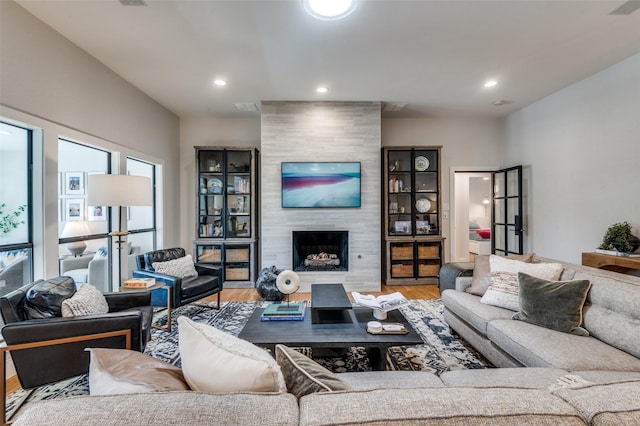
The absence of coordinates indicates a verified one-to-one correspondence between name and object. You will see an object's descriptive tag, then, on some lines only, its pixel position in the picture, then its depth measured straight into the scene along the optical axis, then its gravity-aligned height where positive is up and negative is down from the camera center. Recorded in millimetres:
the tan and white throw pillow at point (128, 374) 807 -510
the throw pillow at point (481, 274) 2519 -577
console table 2721 -519
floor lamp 2510 +198
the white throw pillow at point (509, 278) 2188 -543
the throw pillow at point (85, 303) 1908 -658
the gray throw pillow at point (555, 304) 1824 -628
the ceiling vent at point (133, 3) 2158 +1629
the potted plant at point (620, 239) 2869 -294
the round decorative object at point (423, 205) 4906 +115
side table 2752 -867
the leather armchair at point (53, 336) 1648 -753
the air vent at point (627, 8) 2199 +1642
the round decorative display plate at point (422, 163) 4930 +857
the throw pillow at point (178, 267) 3152 -644
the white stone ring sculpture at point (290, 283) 2369 -602
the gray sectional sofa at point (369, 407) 603 -451
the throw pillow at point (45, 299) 1839 -588
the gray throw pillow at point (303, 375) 826 -518
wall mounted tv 4277 +454
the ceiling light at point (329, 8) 2131 +1593
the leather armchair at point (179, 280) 2902 -790
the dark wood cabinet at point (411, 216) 4668 -77
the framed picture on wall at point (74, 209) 2734 +32
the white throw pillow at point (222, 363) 781 -449
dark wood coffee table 1835 -850
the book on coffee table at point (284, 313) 2205 -810
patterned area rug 1945 -1195
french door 4609 -27
